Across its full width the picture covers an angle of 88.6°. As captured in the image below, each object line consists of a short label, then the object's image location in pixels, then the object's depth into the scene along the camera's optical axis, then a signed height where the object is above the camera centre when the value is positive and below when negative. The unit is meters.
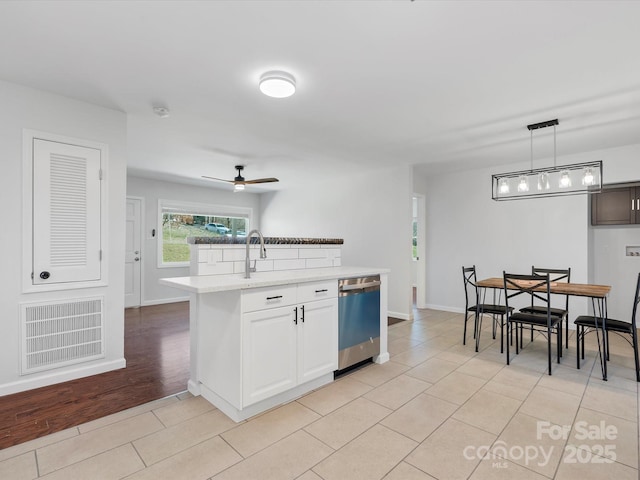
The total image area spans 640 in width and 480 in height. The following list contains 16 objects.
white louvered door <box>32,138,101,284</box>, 2.78 +0.25
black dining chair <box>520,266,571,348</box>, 3.41 -0.75
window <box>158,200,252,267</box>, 6.85 +0.37
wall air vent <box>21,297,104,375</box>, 2.73 -0.81
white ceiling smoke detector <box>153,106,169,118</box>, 3.14 +1.26
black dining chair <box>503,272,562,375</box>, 3.15 -0.76
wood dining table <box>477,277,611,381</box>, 3.01 -0.49
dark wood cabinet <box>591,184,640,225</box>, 4.51 +0.49
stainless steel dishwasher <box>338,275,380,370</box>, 2.93 -0.74
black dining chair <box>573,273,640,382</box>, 2.88 -0.80
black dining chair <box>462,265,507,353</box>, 3.74 -0.82
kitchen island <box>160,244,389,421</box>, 2.21 -0.72
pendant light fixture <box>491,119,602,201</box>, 3.03 +0.66
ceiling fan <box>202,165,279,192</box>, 5.18 +0.95
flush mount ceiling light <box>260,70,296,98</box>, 2.49 +1.21
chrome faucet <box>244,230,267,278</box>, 2.60 -0.15
